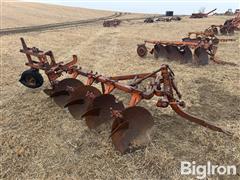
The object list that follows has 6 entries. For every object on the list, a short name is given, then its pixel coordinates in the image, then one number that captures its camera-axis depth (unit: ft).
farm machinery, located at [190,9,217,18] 80.48
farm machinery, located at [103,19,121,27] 58.90
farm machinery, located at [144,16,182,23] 67.52
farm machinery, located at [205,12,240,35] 40.01
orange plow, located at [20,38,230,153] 10.44
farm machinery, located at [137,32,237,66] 22.00
